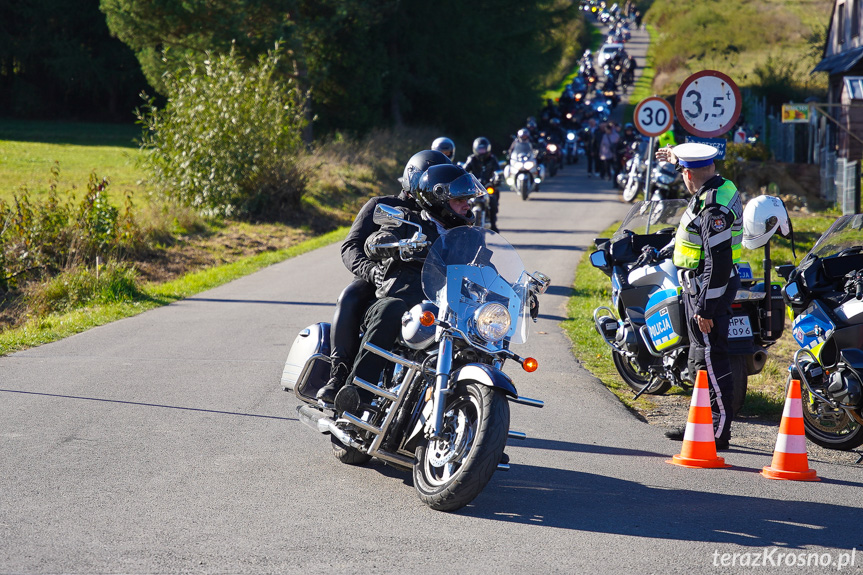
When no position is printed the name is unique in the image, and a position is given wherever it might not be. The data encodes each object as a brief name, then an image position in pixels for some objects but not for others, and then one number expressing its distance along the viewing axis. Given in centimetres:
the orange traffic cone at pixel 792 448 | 1091
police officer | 1214
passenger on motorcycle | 1073
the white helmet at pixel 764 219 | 1296
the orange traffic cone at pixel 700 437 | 1140
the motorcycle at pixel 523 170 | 5019
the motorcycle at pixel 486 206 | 2989
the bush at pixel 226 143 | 3884
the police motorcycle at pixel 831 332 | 1166
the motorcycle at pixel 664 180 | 4226
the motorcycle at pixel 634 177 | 4806
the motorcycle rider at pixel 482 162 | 3059
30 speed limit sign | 2678
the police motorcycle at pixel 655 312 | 1331
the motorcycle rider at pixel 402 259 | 1017
